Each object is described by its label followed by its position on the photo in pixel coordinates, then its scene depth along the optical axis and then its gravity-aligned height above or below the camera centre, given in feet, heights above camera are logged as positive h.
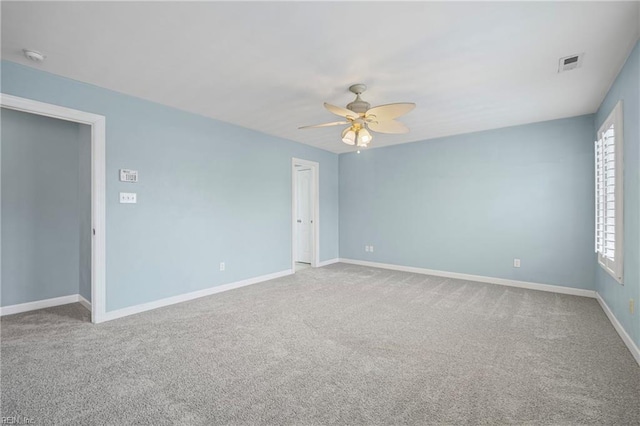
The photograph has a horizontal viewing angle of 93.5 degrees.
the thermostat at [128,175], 11.16 +1.34
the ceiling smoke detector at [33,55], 8.09 +4.26
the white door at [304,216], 21.53 -0.29
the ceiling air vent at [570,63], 8.33 +4.33
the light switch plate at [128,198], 11.19 +0.50
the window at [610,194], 9.38 +0.67
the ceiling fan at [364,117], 8.96 +3.07
